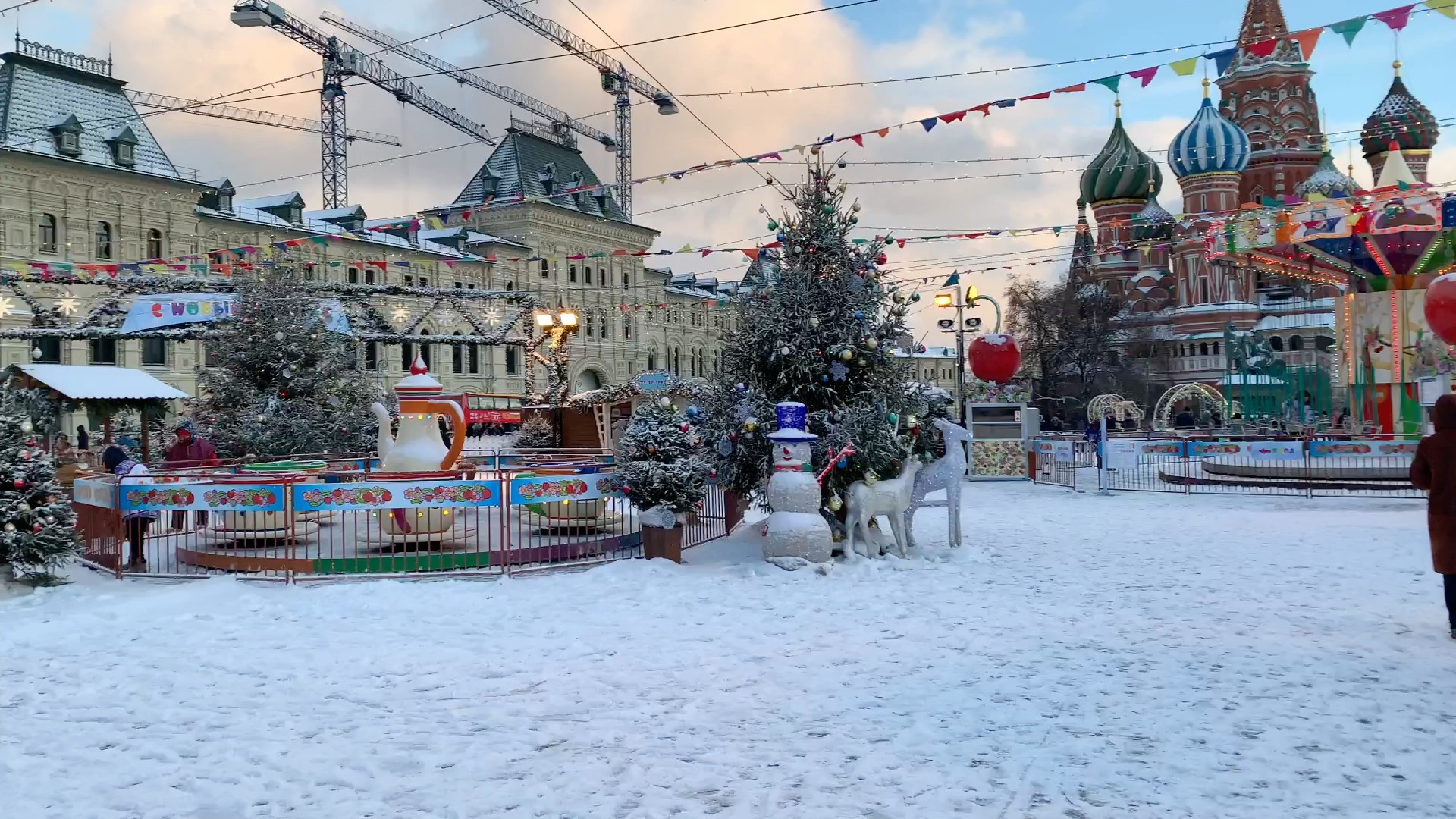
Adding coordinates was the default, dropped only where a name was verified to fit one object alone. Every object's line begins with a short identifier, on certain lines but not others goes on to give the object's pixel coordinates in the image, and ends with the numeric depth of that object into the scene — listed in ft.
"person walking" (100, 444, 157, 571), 35.19
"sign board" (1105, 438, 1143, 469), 71.31
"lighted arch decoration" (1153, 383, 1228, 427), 118.73
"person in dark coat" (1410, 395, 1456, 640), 23.66
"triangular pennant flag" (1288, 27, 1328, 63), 36.47
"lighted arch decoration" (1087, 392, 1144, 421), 128.88
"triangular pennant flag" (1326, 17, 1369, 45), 36.29
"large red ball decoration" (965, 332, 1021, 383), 77.61
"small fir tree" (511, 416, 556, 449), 93.82
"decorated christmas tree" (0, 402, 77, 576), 31.71
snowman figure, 35.55
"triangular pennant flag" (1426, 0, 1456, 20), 32.86
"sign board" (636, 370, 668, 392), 102.91
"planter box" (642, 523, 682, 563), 37.22
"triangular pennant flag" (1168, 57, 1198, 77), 40.34
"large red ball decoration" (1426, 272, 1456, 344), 57.67
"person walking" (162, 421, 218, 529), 53.36
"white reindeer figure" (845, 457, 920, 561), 37.04
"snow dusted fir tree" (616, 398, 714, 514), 36.63
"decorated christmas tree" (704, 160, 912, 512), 38.73
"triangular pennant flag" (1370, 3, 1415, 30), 34.50
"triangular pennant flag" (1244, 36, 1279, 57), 38.68
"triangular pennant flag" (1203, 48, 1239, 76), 40.01
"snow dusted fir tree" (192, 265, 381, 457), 68.69
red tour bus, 138.43
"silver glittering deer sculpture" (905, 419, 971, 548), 39.40
